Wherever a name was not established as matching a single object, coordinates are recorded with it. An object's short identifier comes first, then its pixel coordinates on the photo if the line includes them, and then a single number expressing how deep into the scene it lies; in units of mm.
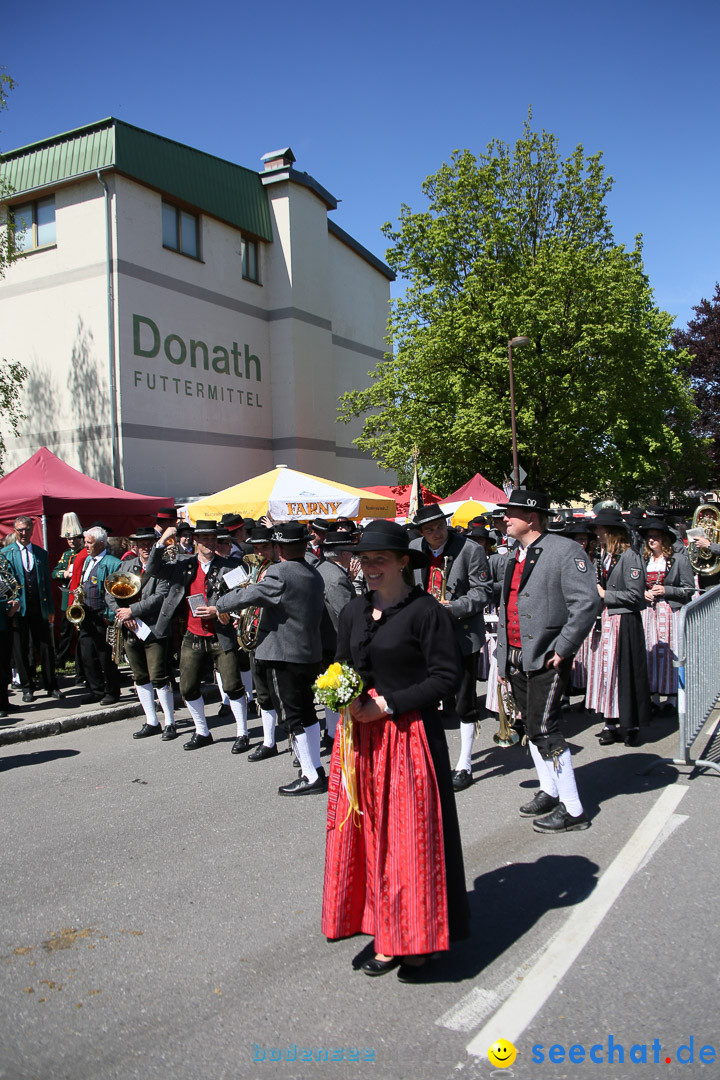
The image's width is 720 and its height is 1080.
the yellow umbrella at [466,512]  18000
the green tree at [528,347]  25656
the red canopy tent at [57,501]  11531
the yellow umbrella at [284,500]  13234
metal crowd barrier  5902
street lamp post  23656
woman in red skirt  3189
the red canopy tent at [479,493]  19864
